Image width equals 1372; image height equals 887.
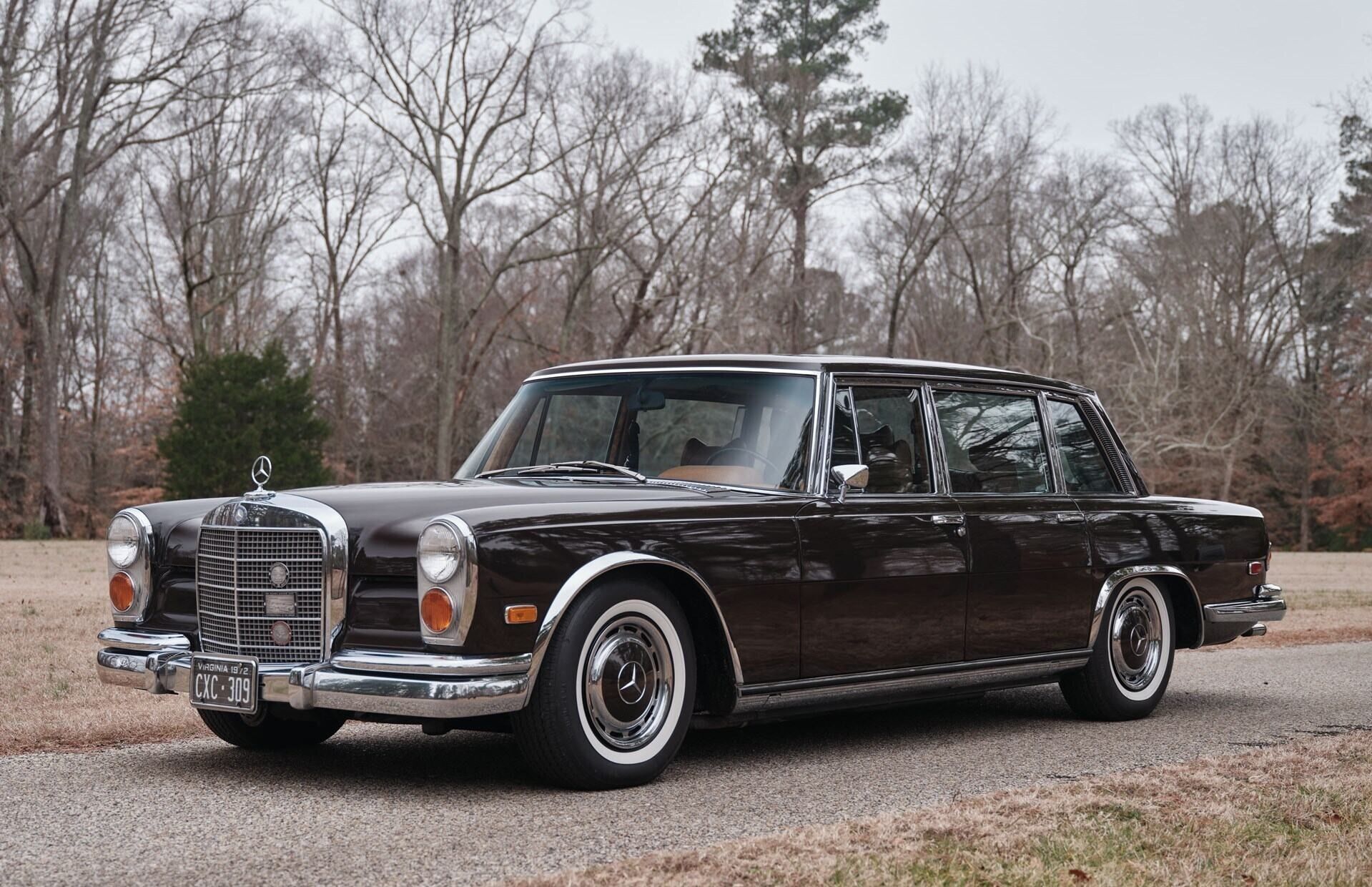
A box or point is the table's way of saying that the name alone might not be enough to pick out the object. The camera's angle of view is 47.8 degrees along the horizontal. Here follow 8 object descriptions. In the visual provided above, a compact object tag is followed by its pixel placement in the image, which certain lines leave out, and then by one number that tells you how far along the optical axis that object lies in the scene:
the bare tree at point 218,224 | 43.41
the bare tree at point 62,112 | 36.09
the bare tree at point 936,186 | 43.09
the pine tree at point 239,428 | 35.47
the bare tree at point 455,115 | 38.41
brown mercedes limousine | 5.48
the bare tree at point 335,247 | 46.53
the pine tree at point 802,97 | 41.41
